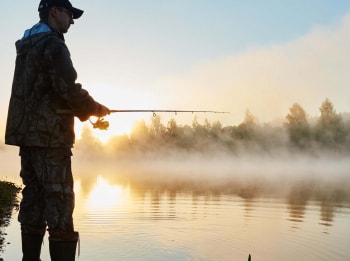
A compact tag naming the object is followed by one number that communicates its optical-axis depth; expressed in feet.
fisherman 15.16
